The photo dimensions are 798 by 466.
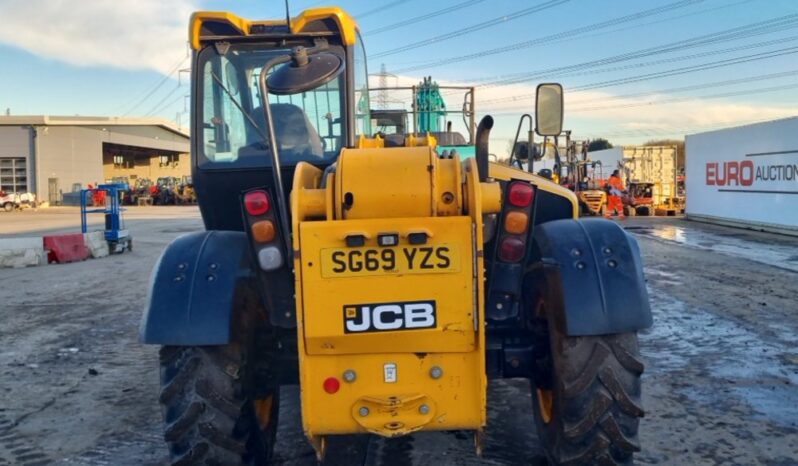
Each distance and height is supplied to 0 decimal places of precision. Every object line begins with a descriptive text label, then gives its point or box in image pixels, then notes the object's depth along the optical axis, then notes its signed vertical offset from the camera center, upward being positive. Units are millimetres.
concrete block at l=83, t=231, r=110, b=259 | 16281 -949
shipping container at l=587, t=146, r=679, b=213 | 33375 +1520
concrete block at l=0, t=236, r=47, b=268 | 14852 -1021
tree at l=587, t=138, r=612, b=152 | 62884 +4724
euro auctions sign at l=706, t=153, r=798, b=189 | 18375 +618
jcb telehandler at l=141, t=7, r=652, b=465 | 2986 -513
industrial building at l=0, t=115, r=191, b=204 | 49781 +4191
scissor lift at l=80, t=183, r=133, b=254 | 17203 -551
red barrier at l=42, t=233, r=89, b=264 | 15438 -975
